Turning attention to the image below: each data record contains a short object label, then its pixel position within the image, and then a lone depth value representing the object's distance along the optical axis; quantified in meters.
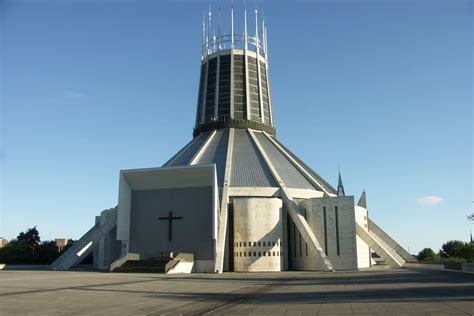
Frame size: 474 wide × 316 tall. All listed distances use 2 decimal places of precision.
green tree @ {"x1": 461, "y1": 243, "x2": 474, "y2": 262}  45.47
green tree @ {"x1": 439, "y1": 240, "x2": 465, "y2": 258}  77.89
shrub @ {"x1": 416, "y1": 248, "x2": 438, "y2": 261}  65.72
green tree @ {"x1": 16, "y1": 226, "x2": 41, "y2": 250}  62.22
